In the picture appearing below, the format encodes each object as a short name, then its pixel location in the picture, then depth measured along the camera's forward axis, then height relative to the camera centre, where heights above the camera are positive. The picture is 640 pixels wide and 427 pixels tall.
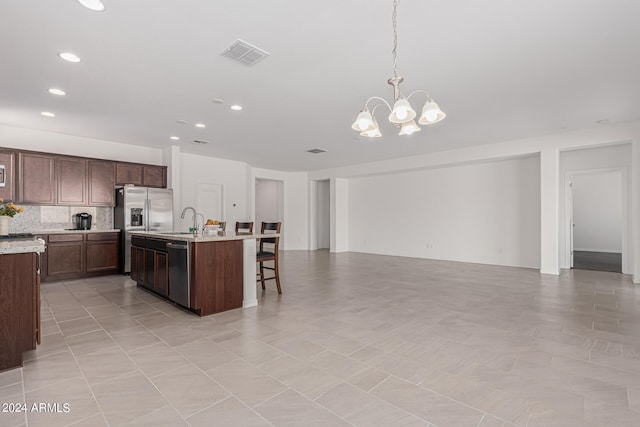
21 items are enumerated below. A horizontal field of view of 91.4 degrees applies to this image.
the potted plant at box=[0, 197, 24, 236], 3.20 +0.02
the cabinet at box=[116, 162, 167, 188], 6.33 +0.89
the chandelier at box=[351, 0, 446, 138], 2.33 +0.79
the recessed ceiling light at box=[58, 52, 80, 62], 3.04 +1.59
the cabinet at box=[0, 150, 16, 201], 5.11 +0.70
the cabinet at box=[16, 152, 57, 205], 5.28 +0.66
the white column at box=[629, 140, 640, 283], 5.34 +0.16
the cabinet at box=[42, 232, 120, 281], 5.41 -0.70
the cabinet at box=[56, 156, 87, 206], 5.64 +0.67
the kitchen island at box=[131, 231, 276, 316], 3.54 -0.66
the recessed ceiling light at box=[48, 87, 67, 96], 3.92 +1.59
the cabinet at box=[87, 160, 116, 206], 5.98 +0.68
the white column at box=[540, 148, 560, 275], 6.06 +0.12
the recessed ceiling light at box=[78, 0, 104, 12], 2.28 +1.58
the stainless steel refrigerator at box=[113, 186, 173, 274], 6.06 +0.07
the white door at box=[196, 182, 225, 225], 8.05 +0.41
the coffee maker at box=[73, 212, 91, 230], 5.97 -0.08
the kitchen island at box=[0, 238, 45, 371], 2.31 -0.64
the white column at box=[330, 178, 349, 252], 10.05 +0.01
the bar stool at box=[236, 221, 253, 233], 5.17 -0.18
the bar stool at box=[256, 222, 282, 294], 4.55 -0.59
